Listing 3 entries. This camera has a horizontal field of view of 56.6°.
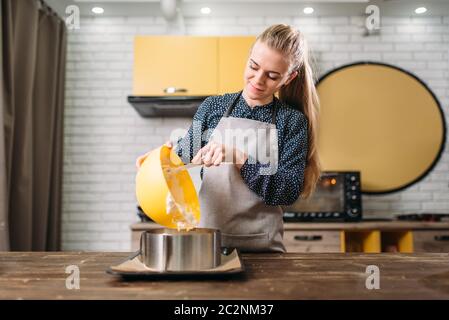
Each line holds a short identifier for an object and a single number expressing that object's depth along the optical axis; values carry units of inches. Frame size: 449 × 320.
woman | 56.6
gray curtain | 100.2
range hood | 113.1
